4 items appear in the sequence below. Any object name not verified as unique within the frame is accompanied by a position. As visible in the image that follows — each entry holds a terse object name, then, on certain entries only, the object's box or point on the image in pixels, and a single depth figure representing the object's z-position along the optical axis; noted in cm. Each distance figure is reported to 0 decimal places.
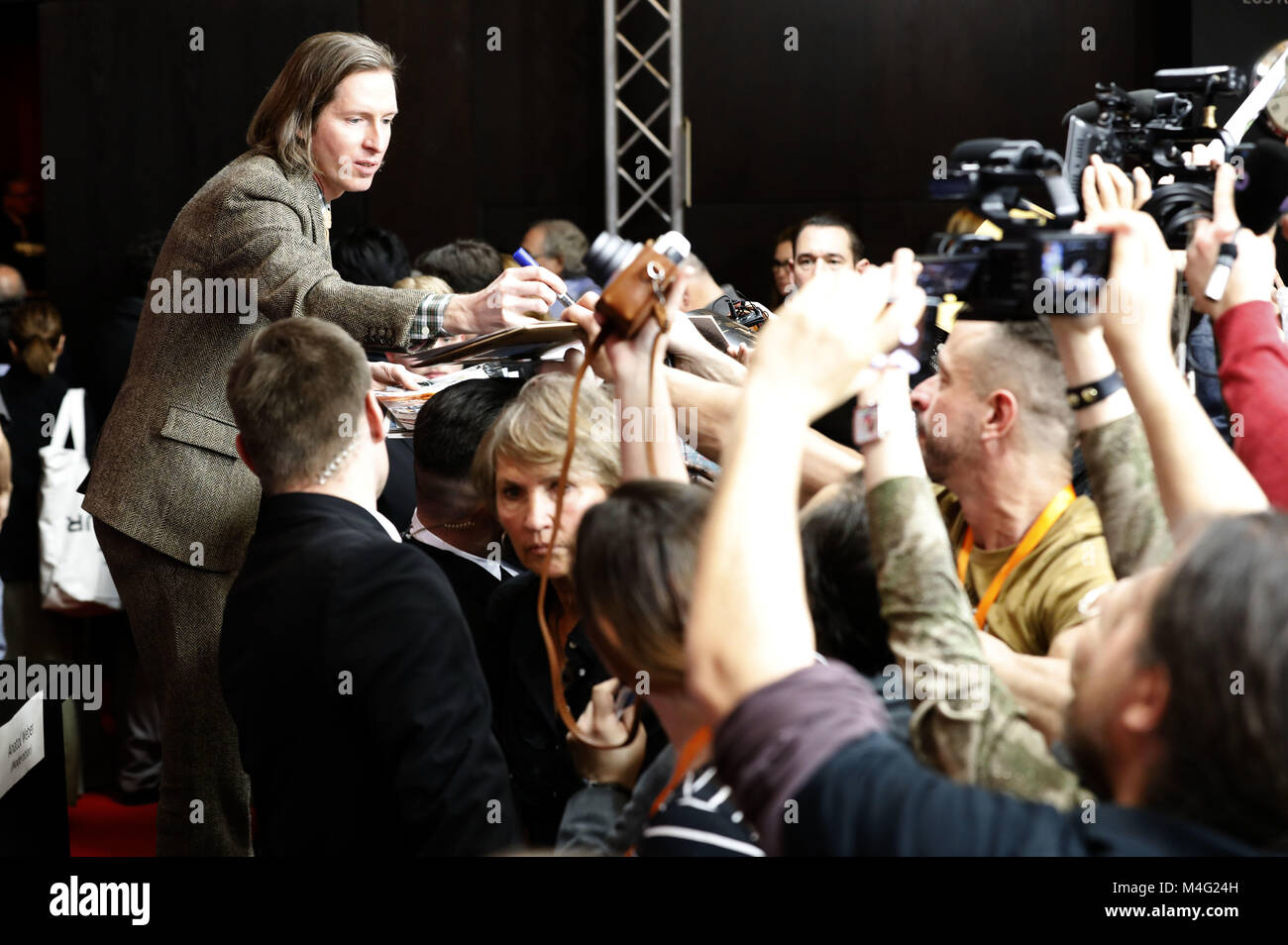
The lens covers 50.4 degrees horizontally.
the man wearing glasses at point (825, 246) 425
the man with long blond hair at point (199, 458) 204
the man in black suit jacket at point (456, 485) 219
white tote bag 370
